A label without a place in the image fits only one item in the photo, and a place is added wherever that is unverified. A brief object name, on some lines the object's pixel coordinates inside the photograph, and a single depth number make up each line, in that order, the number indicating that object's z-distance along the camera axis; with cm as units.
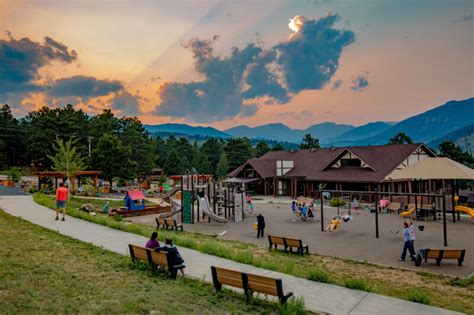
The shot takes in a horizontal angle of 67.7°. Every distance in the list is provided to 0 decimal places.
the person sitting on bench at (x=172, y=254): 1020
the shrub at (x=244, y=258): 1219
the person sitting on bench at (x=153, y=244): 1133
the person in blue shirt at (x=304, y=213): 2543
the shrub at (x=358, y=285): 969
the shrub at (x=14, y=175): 5634
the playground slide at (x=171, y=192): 2886
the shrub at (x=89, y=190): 4144
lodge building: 3962
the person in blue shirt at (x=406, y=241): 1429
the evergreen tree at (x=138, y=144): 7088
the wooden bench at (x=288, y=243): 1552
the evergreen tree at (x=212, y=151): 8475
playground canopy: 2177
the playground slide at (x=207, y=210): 2480
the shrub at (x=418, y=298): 888
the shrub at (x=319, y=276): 1030
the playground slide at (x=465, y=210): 2514
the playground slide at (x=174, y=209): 2594
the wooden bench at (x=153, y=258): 1012
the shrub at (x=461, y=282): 1149
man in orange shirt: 1920
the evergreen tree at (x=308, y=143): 7825
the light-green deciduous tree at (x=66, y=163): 3922
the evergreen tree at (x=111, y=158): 4988
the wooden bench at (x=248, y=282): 805
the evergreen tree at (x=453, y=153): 5525
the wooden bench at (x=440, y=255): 1364
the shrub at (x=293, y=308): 763
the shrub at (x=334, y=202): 3464
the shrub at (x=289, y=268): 1118
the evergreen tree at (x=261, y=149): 8398
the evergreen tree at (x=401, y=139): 6743
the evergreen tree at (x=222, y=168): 7106
